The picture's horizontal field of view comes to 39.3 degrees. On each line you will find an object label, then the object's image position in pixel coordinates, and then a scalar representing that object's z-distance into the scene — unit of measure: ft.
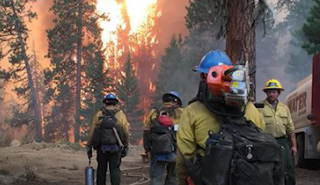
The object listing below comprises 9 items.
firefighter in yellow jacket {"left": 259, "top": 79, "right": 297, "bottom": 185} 20.40
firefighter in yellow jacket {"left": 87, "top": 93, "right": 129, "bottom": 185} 22.66
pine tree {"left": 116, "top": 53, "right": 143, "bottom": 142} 127.24
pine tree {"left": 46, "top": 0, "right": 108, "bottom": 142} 110.73
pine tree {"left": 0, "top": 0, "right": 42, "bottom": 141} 100.49
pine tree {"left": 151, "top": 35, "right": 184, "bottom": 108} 153.99
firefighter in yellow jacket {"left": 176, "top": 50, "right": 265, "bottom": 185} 9.93
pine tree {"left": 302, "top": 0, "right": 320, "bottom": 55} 50.44
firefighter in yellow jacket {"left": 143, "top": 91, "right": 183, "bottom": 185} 22.12
